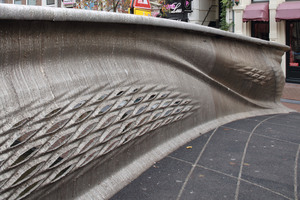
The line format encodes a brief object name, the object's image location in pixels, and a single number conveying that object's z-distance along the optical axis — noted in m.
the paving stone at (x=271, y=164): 2.31
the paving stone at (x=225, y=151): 2.58
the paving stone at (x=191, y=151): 2.72
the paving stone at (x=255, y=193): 2.12
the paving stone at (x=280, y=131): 3.37
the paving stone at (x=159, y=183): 2.12
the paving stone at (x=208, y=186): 2.13
